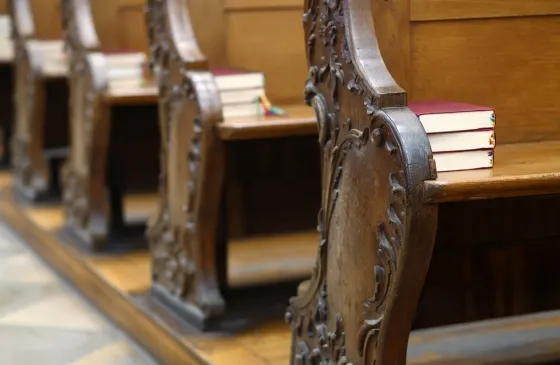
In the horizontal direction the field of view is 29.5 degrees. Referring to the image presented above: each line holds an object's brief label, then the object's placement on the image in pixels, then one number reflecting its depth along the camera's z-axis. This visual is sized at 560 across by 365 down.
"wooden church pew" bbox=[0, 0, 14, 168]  5.75
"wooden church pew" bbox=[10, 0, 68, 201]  4.76
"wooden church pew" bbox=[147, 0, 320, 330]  2.92
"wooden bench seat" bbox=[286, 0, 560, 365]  1.91
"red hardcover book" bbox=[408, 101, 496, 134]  2.03
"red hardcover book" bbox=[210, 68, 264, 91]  2.97
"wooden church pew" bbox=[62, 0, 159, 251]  3.89
